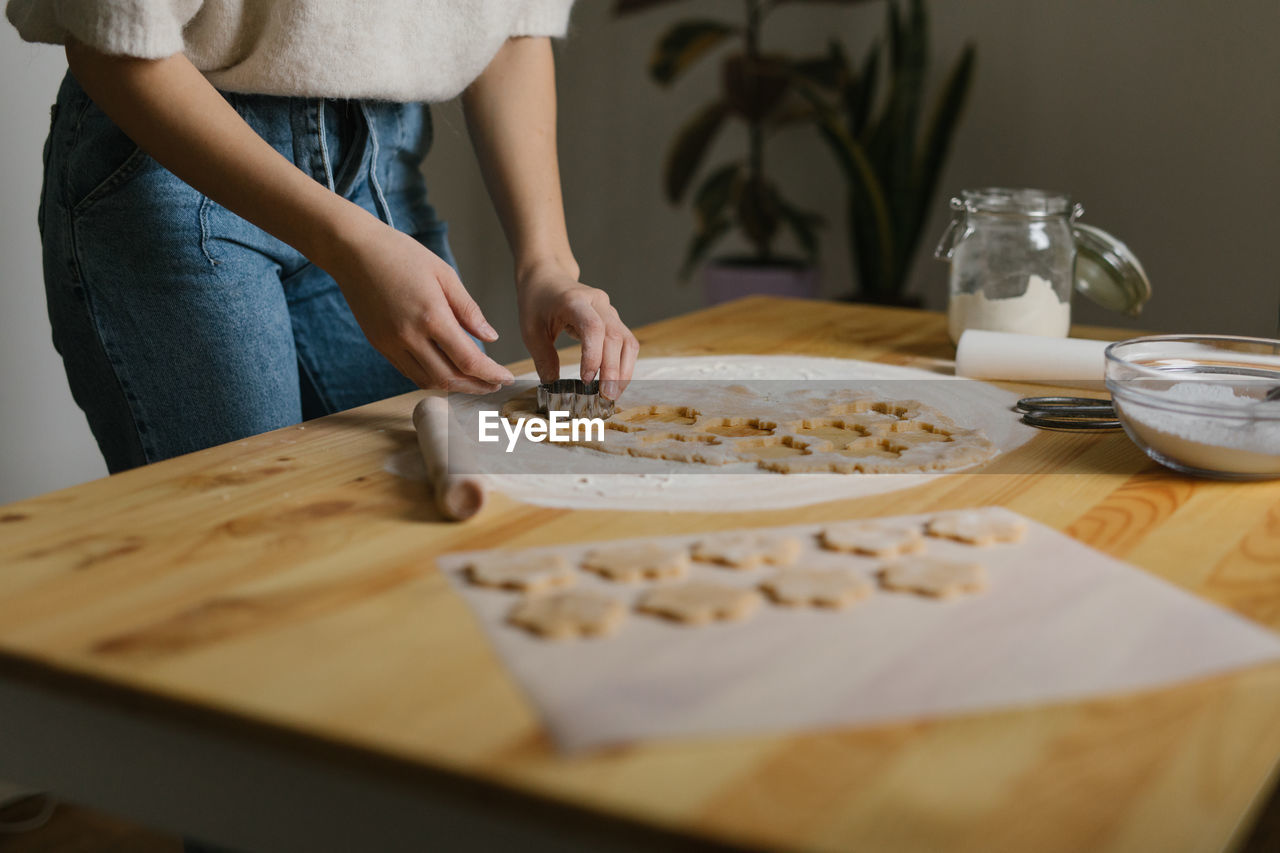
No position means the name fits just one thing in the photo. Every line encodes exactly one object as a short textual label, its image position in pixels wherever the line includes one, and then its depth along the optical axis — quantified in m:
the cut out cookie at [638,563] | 0.58
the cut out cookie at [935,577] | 0.56
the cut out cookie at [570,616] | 0.52
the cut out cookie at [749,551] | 0.60
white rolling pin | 1.09
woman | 0.86
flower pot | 2.71
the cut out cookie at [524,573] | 0.57
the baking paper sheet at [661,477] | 0.73
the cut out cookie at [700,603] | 0.53
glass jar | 1.22
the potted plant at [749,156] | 2.64
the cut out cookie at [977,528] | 0.65
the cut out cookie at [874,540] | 0.62
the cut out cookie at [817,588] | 0.55
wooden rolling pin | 0.69
